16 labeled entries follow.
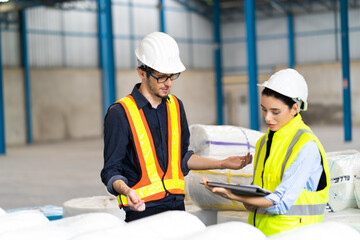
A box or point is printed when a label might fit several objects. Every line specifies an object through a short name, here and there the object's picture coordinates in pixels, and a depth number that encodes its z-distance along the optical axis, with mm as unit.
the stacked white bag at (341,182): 4461
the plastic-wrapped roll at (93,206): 5020
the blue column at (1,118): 16188
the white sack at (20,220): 2393
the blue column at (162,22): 21941
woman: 2732
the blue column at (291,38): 26609
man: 2918
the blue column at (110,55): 14617
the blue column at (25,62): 21406
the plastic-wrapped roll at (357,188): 4441
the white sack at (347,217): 4036
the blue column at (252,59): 13422
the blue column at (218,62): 21516
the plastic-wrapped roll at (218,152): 4668
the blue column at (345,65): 15547
